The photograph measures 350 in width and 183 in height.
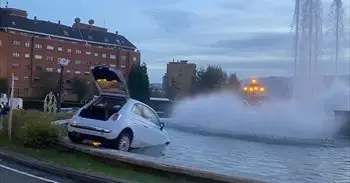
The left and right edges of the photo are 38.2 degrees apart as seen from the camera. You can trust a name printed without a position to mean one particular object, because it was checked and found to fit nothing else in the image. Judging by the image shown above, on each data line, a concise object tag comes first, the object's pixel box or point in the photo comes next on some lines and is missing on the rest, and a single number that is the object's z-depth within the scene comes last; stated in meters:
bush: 13.42
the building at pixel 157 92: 128.06
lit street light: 37.29
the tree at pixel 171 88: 112.30
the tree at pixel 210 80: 99.00
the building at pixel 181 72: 131.12
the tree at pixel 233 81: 105.75
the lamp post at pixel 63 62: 27.38
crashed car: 13.80
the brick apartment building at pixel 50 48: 91.31
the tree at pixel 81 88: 92.75
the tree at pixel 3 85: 77.50
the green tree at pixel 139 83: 92.69
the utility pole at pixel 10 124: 14.82
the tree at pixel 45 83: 88.69
